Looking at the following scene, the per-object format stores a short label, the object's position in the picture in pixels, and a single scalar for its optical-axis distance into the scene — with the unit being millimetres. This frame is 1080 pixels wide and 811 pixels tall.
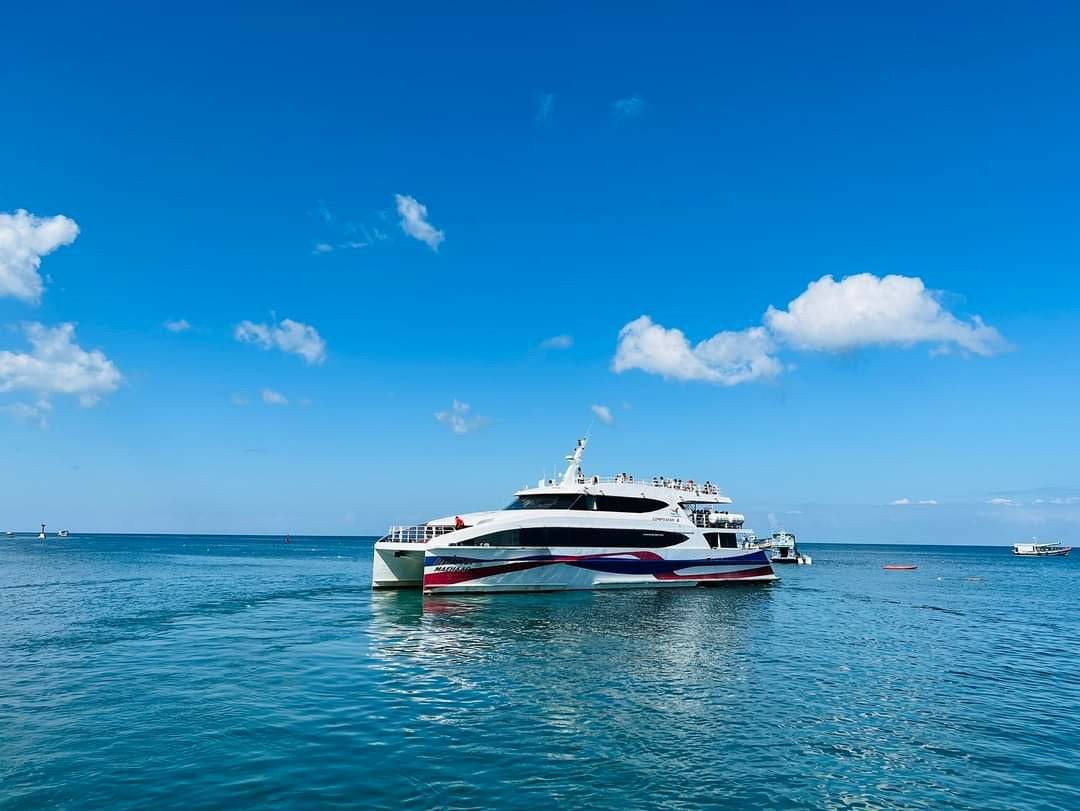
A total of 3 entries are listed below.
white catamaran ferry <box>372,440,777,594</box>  36188
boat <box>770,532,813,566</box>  92062
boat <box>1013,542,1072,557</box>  165000
